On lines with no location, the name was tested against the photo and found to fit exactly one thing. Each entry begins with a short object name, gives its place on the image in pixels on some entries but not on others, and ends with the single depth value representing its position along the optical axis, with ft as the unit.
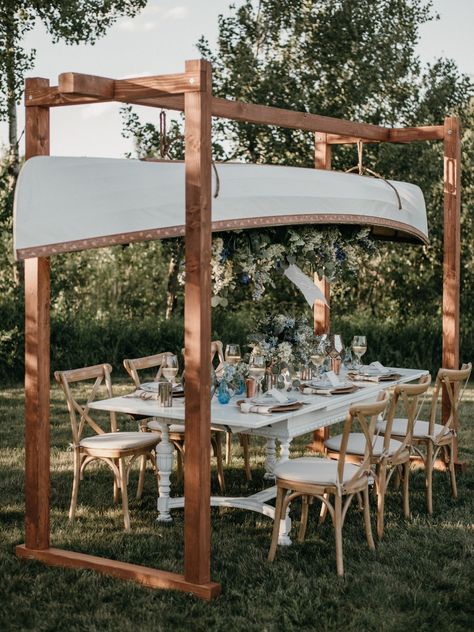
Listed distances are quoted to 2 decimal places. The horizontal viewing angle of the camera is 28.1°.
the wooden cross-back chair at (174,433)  25.21
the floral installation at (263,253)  23.44
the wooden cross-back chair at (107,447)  22.38
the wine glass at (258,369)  22.12
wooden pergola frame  17.46
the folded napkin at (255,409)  20.59
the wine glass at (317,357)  24.98
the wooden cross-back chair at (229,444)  26.41
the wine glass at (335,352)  26.45
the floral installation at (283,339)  23.88
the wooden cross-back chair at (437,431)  24.76
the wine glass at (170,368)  22.70
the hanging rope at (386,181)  27.35
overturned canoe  17.34
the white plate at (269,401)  21.22
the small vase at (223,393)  22.18
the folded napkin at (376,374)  26.27
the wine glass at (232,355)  23.61
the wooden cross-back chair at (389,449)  21.61
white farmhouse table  20.42
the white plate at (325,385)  23.67
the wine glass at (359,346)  27.20
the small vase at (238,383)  23.24
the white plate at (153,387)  23.31
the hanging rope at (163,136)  19.30
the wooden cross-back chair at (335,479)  19.22
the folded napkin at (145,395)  22.93
